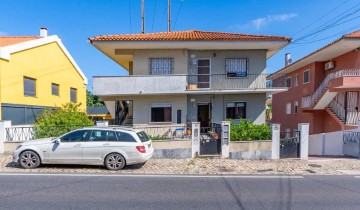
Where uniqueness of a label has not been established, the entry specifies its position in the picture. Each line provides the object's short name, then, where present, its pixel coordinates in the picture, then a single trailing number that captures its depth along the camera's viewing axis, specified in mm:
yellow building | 13438
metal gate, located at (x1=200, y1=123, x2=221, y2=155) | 10516
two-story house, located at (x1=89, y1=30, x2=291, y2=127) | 13677
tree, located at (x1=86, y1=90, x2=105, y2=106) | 44250
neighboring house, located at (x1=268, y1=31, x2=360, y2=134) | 13675
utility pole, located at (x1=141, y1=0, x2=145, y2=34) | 23053
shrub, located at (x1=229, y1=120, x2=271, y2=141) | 10766
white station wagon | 7863
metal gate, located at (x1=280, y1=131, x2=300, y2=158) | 10555
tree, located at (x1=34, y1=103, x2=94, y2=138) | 11164
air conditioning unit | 16594
